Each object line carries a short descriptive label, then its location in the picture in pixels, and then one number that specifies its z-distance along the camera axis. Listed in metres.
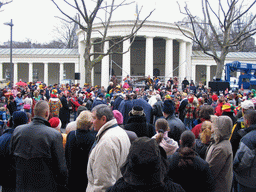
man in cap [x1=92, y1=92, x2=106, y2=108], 10.67
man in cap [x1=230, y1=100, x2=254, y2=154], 5.04
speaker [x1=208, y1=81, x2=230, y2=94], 16.03
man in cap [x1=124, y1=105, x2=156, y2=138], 5.34
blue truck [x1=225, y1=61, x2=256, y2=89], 20.73
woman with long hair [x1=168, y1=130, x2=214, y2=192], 3.10
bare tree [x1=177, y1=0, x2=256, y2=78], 20.66
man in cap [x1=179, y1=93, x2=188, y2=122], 11.63
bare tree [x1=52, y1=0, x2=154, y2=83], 18.27
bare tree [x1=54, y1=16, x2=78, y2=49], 60.25
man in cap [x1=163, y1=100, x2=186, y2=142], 5.55
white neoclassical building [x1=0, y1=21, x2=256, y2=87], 32.66
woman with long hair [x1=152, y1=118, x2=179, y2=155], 4.10
